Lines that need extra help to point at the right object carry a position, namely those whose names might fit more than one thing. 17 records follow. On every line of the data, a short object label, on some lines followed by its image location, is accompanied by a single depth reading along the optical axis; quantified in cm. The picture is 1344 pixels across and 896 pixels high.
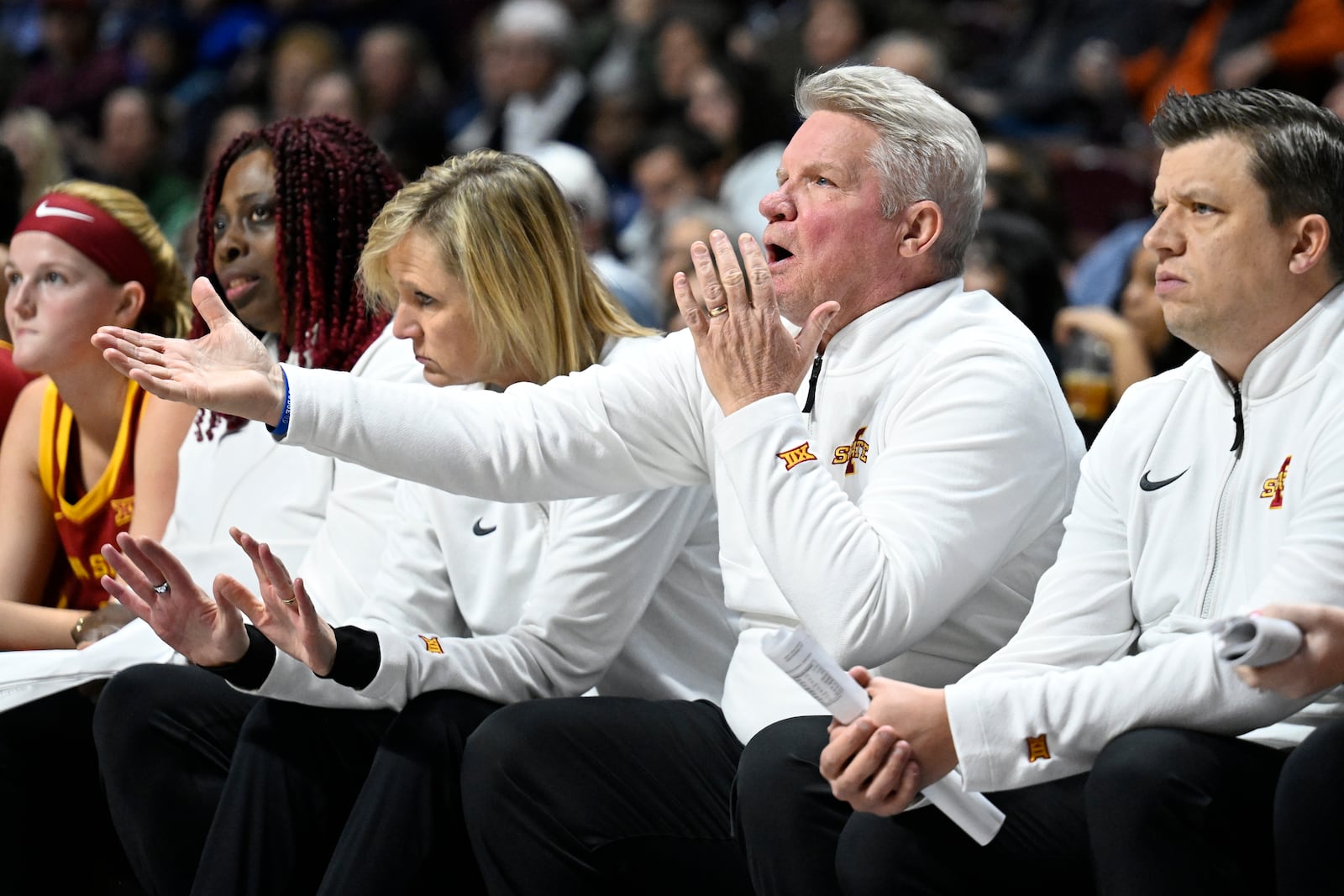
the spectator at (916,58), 1314
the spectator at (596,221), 1229
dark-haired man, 427
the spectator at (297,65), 1820
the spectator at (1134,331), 883
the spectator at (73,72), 1956
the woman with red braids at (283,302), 703
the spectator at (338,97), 1652
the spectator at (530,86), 1675
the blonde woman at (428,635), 557
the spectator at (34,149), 1380
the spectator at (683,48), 1623
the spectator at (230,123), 1716
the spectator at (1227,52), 1355
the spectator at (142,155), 1675
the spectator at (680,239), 1138
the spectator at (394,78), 1750
